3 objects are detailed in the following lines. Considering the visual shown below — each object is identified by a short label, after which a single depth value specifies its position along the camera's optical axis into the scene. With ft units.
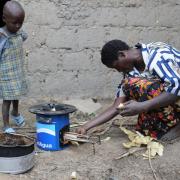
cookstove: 12.08
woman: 11.80
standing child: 13.17
